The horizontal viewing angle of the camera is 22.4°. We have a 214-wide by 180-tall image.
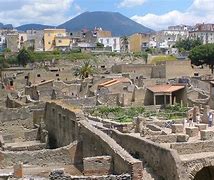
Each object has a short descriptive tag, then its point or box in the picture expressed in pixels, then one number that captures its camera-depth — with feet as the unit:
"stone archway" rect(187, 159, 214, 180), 59.00
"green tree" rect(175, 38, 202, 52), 373.61
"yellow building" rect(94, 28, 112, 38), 423.23
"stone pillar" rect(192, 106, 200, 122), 104.77
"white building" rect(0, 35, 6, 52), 406.39
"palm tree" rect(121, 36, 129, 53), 390.36
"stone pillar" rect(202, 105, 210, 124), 98.79
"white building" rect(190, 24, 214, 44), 502.38
